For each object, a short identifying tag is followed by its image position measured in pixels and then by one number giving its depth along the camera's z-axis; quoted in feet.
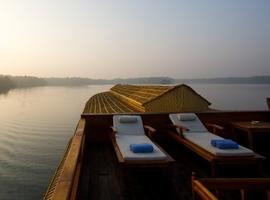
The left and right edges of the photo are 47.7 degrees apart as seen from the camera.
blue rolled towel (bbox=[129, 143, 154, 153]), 15.96
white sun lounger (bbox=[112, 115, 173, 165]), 15.01
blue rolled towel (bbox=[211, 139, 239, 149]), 16.92
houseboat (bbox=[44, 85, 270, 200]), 9.87
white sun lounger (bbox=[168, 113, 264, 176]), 16.03
